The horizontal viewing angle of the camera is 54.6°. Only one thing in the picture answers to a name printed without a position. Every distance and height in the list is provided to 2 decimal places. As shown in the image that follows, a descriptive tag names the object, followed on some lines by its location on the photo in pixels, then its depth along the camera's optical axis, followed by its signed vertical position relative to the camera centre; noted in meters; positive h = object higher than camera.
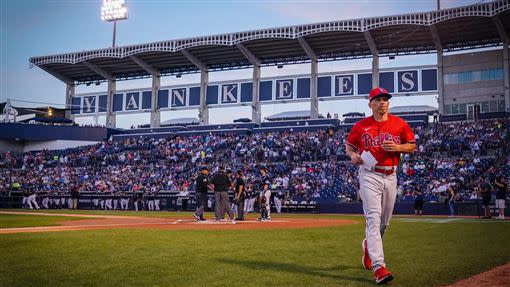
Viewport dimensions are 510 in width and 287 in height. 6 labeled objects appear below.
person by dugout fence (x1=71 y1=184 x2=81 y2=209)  33.47 -0.69
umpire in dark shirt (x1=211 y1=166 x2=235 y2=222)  16.33 +0.06
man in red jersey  5.55 +0.40
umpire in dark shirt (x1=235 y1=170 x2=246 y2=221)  17.67 -0.17
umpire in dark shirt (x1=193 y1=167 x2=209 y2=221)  17.25 -0.12
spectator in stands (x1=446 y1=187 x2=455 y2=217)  24.39 -0.28
